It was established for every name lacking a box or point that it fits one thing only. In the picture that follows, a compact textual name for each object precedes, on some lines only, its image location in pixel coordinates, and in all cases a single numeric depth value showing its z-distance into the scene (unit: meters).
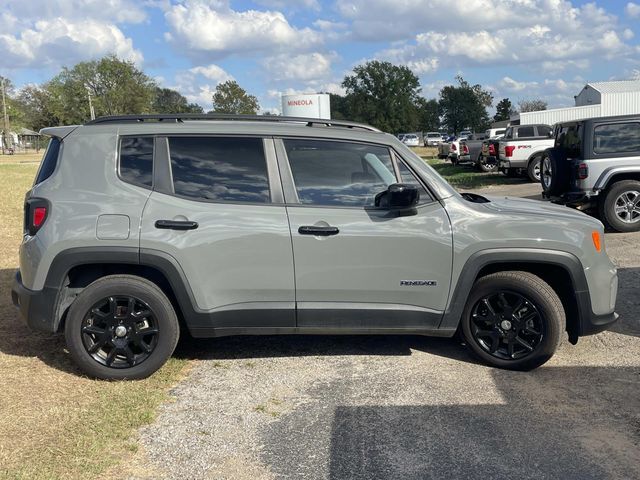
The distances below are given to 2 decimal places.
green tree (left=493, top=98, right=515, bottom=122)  86.69
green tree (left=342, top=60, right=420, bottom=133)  89.94
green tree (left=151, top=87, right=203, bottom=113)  99.81
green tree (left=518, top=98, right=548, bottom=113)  89.81
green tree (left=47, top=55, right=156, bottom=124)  79.56
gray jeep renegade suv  4.12
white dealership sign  19.62
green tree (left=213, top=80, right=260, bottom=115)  70.62
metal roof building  38.66
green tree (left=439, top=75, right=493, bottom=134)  87.38
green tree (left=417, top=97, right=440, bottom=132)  93.00
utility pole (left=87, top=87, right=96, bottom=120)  74.49
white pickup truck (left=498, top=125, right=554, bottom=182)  18.91
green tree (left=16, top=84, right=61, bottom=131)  96.69
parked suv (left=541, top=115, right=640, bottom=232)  9.43
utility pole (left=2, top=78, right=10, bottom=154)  70.25
